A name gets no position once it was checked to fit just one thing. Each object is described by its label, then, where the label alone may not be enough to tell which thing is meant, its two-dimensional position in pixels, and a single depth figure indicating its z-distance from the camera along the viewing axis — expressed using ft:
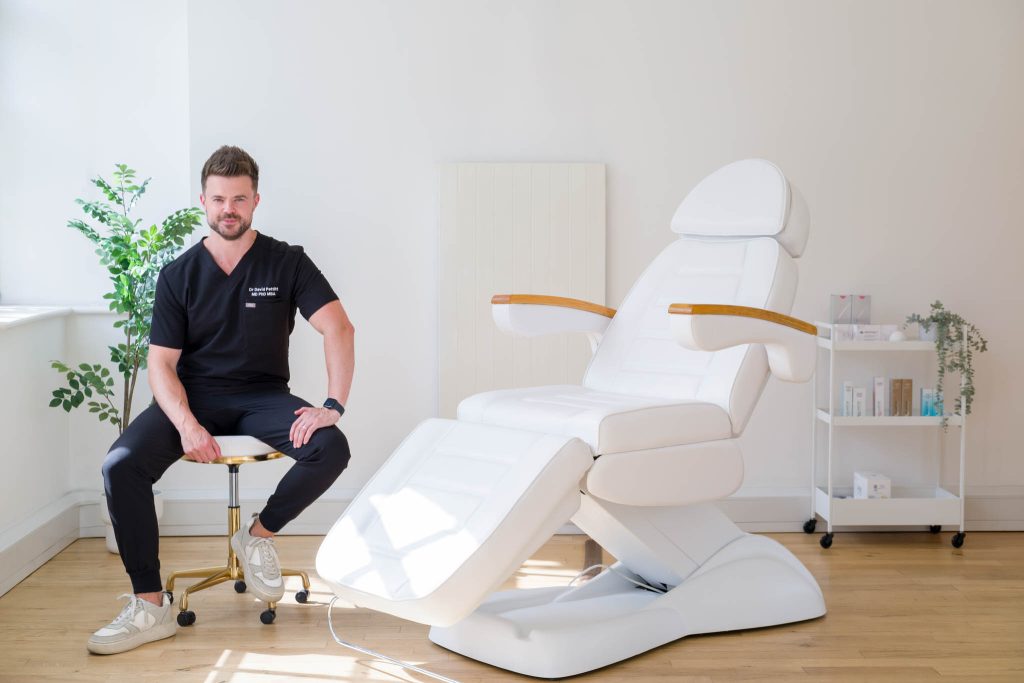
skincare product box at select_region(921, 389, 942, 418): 11.53
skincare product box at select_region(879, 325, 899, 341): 11.48
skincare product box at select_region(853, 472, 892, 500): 11.51
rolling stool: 8.56
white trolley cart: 11.29
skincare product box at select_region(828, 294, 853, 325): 11.70
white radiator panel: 11.71
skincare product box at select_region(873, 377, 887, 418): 11.50
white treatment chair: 6.97
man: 8.18
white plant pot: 10.98
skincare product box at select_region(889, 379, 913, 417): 11.50
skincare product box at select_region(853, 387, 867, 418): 11.50
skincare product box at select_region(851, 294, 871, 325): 11.71
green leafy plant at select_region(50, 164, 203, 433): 10.67
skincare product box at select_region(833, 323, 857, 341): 11.41
